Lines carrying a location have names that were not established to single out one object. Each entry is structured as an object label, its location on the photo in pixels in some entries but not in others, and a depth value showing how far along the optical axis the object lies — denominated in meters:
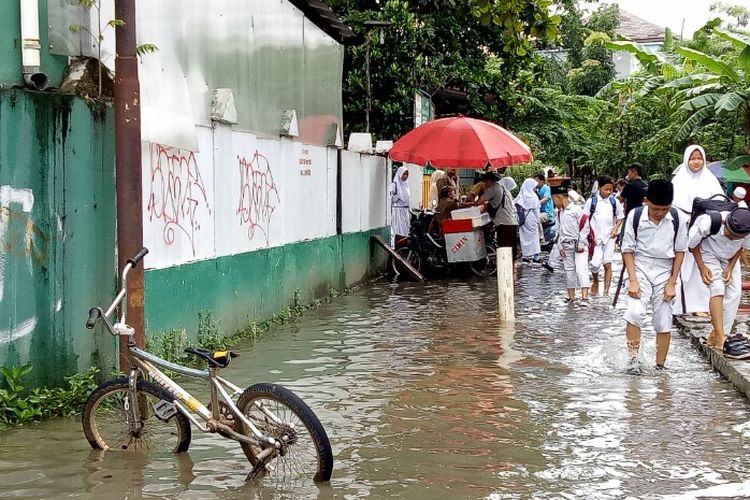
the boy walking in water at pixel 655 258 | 8.55
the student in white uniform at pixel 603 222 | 13.20
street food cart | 16.69
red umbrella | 15.48
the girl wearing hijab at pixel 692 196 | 9.94
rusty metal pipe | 7.04
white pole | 12.03
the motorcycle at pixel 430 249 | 17.23
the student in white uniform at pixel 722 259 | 8.75
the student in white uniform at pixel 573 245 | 13.43
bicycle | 5.39
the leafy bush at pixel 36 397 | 6.48
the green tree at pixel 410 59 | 20.03
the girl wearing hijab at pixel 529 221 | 19.88
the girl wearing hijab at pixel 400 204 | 19.73
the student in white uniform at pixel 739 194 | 17.62
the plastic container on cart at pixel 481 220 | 16.69
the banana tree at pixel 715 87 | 18.56
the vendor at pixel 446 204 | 16.91
